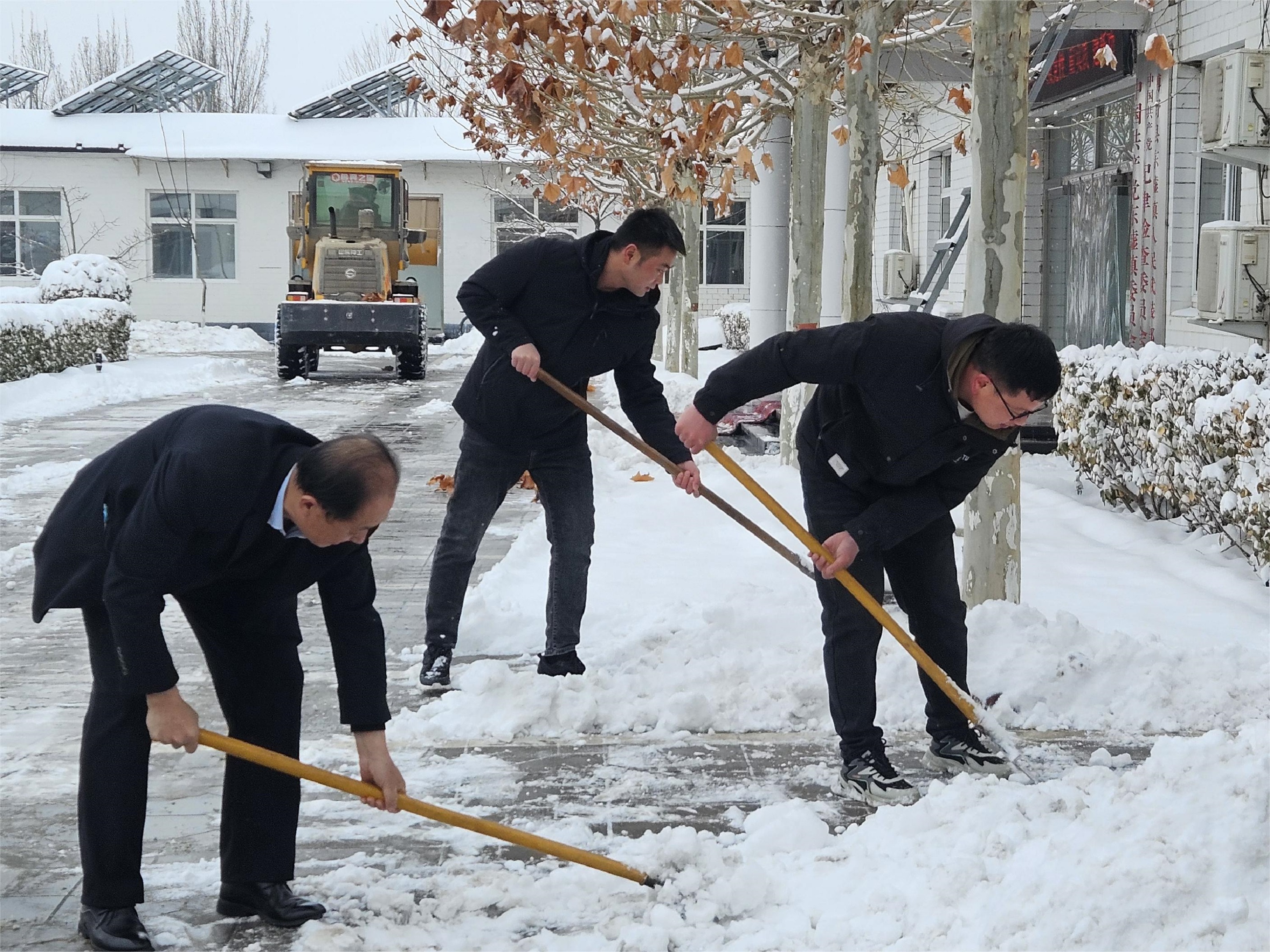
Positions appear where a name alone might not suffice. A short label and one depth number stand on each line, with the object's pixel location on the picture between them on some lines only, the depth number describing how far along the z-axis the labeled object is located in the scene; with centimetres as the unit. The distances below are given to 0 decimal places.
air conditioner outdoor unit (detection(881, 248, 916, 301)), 1875
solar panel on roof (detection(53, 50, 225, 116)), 3425
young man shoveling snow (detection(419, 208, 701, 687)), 524
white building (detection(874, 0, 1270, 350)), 1155
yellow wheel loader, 2136
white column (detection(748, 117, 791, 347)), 1531
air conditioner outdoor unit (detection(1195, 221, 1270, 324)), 969
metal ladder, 1493
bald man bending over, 301
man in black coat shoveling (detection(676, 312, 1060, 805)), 401
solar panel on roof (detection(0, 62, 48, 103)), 3591
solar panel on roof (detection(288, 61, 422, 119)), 3419
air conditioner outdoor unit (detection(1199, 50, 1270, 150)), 913
